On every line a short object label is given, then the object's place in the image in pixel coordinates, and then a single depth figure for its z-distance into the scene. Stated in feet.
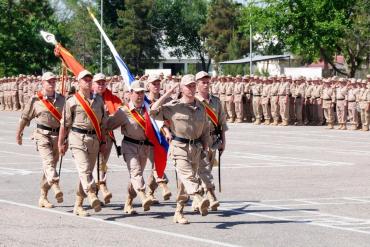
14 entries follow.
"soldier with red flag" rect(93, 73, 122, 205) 48.96
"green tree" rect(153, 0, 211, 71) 340.59
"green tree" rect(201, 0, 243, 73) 323.57
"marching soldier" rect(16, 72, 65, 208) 50.85
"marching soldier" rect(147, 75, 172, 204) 50.08
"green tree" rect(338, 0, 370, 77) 199.82
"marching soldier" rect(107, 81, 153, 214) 48.42
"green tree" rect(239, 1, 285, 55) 207.62
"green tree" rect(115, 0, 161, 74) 306.96
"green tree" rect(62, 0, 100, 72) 305.53
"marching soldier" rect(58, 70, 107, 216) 47.52
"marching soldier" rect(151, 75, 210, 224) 45.29
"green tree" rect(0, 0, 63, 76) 243.19
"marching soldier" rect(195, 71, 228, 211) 48.28
